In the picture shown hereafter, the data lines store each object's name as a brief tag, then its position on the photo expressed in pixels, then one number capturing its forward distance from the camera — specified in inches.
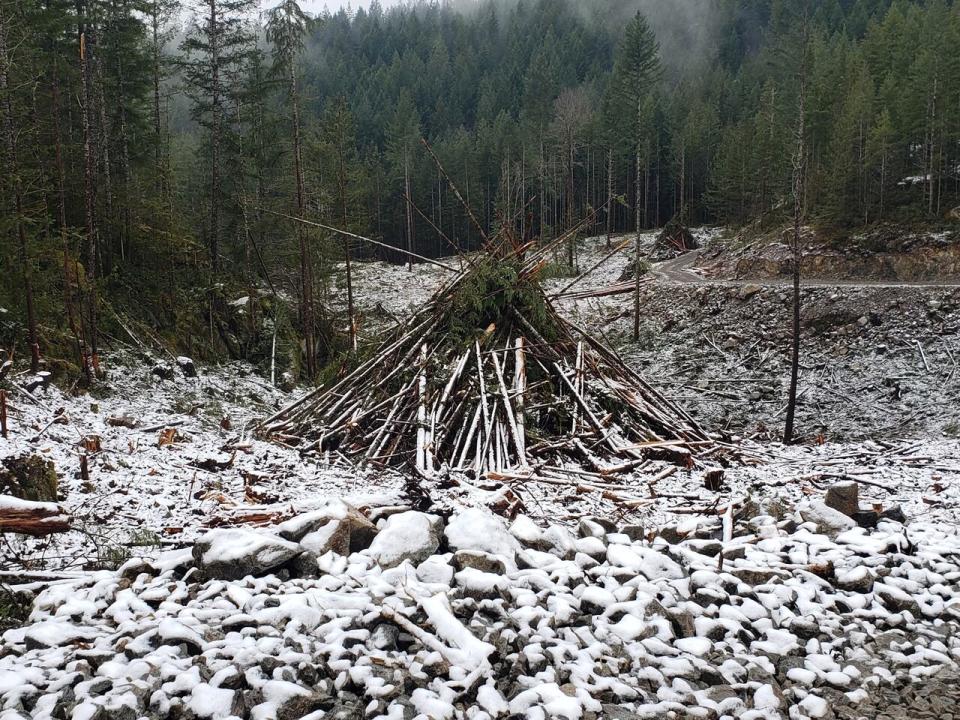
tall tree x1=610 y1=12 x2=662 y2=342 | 1229.1
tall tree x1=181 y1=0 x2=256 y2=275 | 785.6
